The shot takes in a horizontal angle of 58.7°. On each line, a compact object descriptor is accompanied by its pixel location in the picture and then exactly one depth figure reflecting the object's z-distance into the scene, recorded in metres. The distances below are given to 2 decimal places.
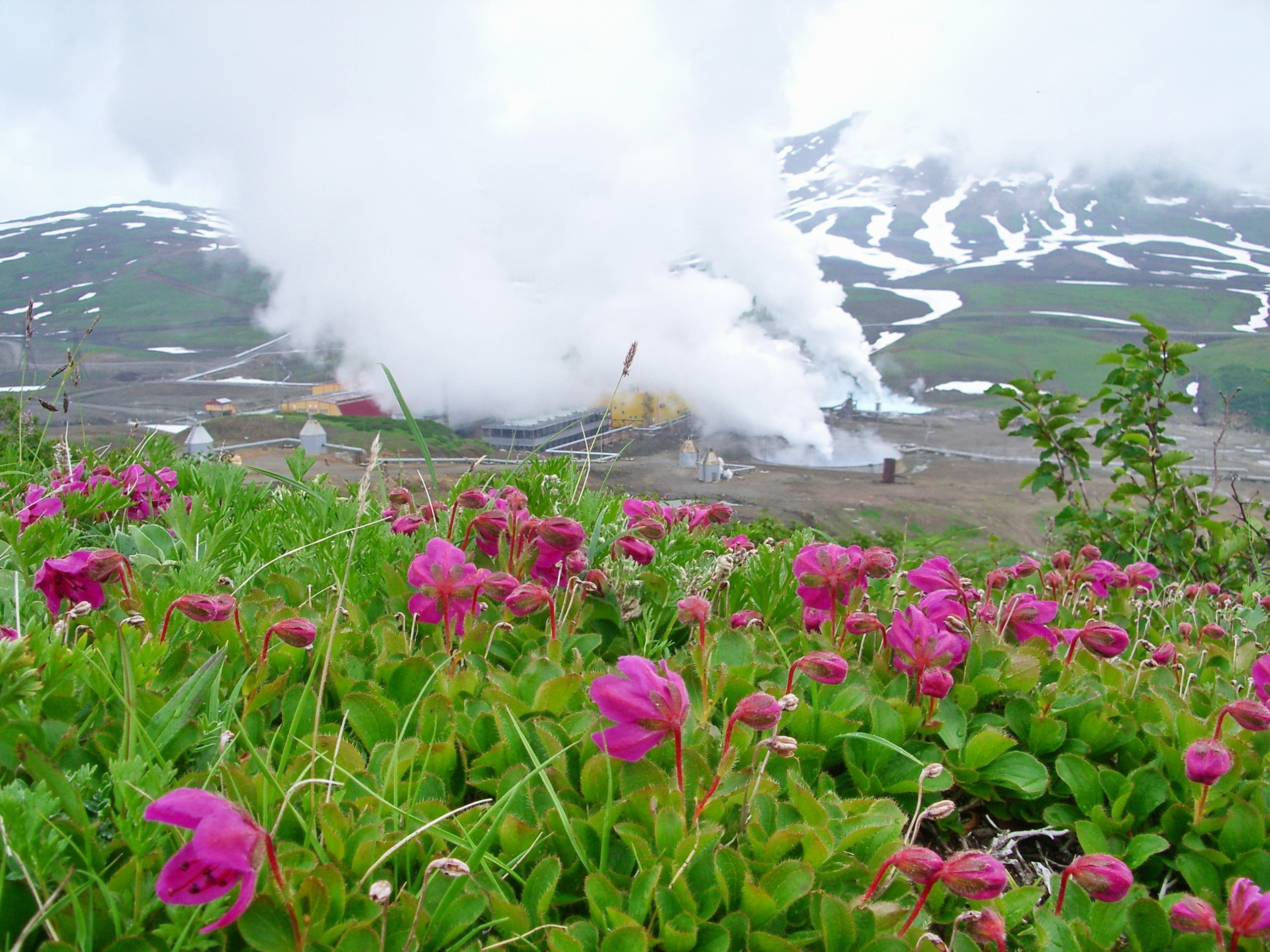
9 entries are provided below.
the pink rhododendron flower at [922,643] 0.52
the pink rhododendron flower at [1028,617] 0.60
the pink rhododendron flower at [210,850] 0.31
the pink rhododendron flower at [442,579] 0.53
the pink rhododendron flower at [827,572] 0.58
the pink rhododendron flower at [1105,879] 0.39
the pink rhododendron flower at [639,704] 0.40
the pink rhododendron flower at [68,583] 0.50
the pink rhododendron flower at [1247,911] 0.38
